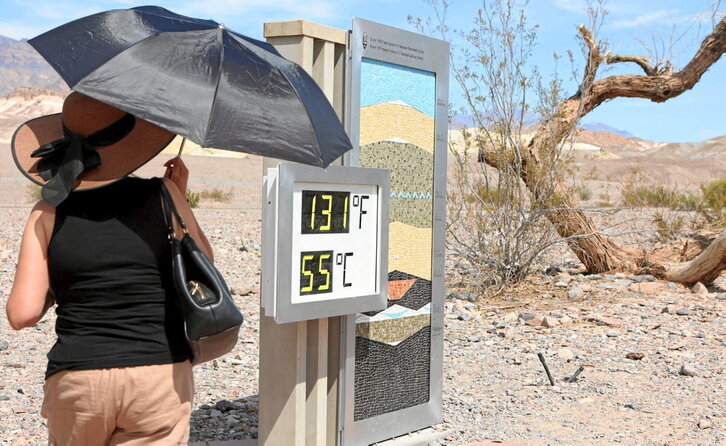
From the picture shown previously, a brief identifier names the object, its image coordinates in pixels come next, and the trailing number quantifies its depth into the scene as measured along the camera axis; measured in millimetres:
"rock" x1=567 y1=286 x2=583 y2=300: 9422
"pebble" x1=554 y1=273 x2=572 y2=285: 10366
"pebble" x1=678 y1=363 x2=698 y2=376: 6348
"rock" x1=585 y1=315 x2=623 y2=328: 8057
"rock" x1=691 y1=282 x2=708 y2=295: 9680
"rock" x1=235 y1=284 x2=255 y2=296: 9289
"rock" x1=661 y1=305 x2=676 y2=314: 8586
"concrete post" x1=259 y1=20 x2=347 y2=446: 4000
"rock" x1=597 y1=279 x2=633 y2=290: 9875
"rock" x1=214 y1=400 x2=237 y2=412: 5333
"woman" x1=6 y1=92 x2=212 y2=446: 2342
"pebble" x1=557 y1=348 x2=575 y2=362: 6863
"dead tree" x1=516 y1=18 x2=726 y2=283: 9758
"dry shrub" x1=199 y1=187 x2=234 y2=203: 26016
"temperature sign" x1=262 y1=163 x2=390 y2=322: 3699
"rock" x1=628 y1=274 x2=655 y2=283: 10289
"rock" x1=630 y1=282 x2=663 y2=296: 9664
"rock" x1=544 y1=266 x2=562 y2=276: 10892
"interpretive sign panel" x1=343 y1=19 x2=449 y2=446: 4293
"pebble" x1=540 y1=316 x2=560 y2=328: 8039
